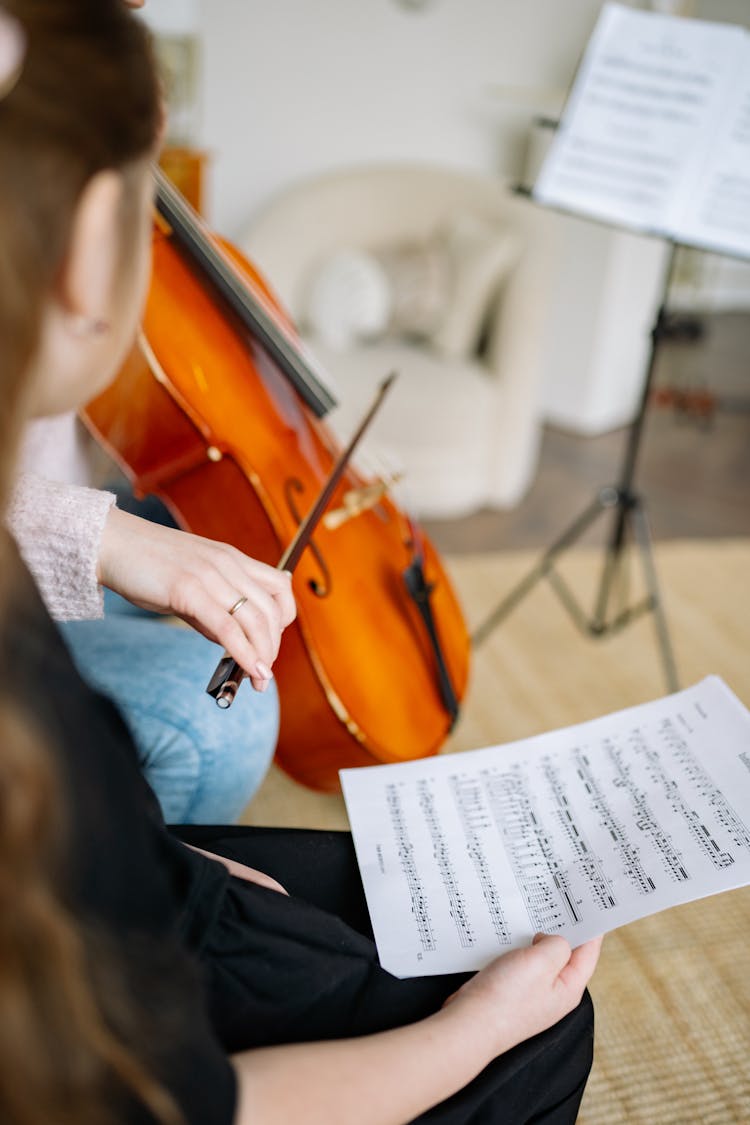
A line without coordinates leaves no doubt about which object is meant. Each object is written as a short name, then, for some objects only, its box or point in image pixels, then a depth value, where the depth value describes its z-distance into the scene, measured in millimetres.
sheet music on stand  1431
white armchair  2400
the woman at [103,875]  415
